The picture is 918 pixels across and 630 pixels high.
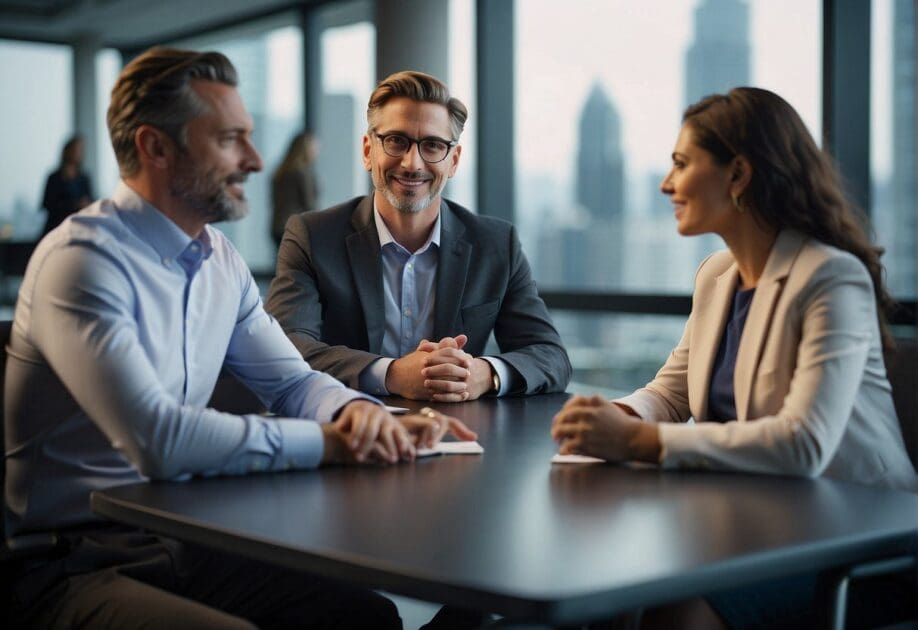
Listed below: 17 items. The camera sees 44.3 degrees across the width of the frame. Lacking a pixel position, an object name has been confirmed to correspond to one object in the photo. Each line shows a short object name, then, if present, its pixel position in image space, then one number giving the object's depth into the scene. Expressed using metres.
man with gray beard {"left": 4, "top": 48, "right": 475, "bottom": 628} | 1.55
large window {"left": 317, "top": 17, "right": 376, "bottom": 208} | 9.41
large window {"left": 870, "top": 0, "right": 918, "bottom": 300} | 4.55
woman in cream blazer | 1.60
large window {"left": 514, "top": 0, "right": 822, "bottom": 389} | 5.67
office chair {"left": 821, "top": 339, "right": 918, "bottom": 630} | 1.38
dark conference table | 1.11
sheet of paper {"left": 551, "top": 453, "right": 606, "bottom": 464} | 1.69
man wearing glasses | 2.76
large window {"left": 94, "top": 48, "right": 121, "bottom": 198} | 13.14
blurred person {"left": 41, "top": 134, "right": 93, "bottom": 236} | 10.35
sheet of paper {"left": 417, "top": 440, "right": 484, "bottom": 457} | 1.75
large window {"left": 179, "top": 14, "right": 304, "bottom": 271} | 10.16
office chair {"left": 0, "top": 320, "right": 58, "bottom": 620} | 1.55
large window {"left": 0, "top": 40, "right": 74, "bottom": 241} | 12.64
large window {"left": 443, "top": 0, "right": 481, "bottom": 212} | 7.09
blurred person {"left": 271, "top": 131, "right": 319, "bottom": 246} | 8.98
